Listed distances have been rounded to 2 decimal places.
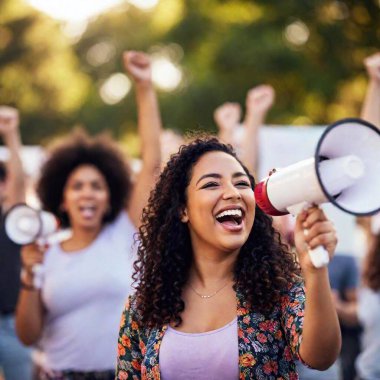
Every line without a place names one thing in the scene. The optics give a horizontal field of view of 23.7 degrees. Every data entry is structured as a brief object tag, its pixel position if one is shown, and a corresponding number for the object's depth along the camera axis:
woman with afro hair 4.73
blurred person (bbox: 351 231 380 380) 4.93
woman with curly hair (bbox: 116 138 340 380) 3.10
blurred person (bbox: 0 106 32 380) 5.78
